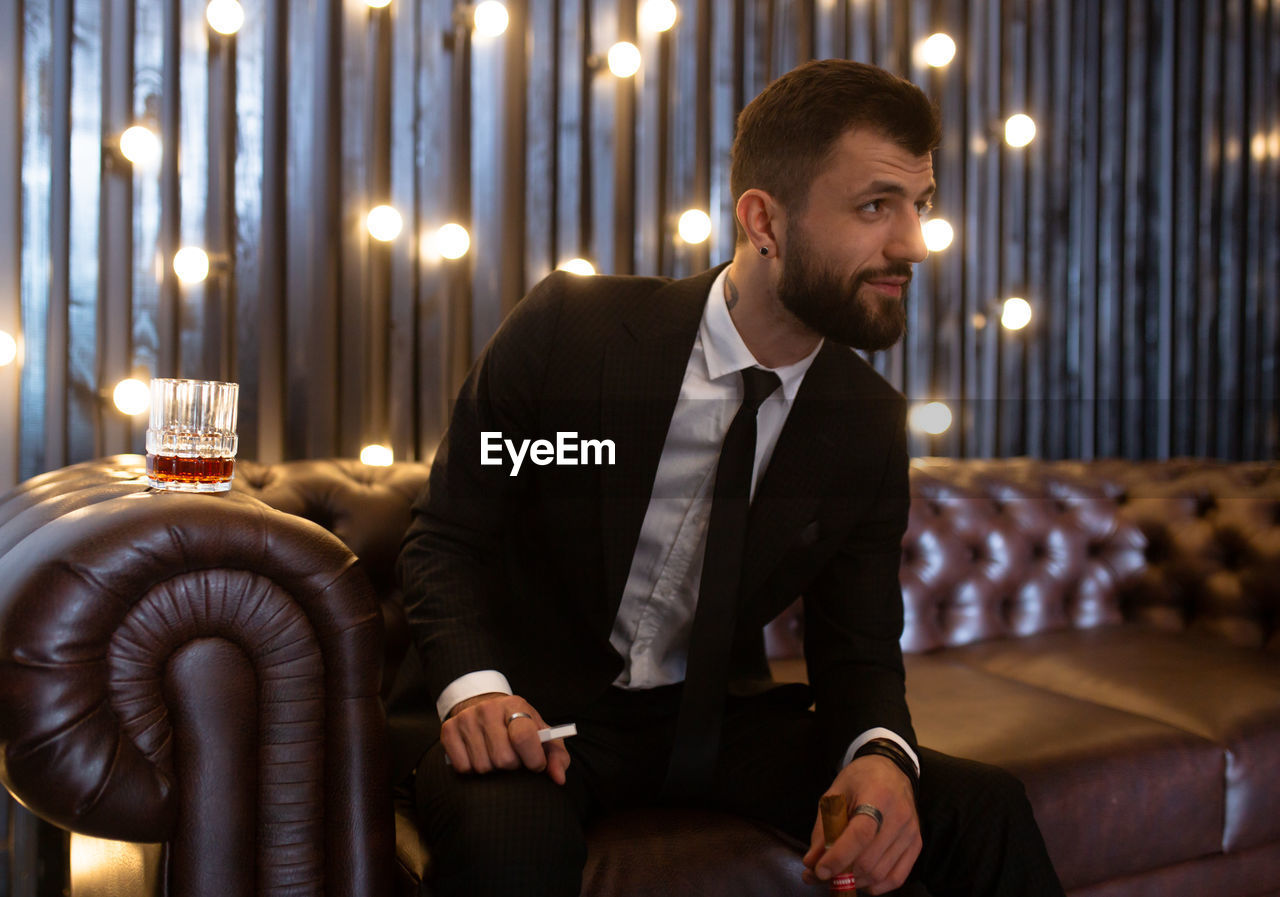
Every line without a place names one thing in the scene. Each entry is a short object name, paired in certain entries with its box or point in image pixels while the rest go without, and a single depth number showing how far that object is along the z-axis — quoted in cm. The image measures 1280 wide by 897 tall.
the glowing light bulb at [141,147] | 195
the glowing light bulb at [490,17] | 222
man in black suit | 125
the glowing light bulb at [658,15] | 246
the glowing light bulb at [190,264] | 200
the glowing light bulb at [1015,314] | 296
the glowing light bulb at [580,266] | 240
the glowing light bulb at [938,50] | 283
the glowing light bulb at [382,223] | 215
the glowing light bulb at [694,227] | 250
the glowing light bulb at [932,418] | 287
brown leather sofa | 89
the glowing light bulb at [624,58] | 239
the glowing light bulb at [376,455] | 219
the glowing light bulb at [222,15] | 201
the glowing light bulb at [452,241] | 224
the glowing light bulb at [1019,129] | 293
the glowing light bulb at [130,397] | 195
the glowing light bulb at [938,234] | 286
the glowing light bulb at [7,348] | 188
